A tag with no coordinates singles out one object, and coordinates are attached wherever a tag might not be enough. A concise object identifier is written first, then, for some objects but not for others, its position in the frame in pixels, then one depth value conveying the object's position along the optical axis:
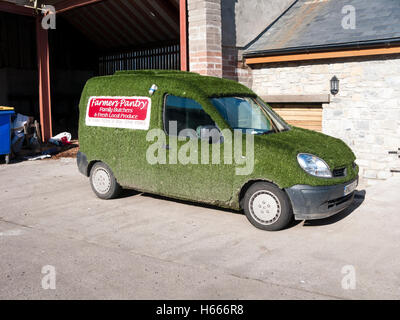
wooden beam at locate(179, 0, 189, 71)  11.05
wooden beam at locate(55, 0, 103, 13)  13.49
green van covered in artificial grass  6.02
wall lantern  11.03
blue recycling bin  11.57
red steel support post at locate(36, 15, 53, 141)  14.66
